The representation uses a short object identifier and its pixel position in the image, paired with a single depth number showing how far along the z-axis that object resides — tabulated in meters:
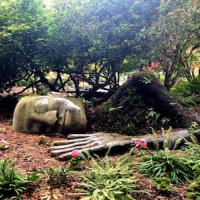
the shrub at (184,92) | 7.81
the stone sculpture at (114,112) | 6.39
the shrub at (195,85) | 9.31
